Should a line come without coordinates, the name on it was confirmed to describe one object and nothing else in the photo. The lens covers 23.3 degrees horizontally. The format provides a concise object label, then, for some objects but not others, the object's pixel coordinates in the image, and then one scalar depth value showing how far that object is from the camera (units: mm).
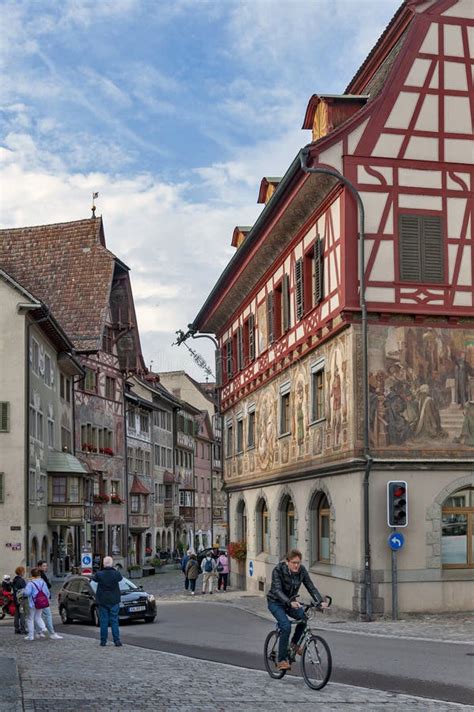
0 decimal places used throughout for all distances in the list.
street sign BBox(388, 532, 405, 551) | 24172
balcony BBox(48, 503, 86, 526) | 52062
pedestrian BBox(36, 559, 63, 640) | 23469
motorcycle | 31831
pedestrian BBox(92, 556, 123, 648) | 20375
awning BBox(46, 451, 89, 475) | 52469
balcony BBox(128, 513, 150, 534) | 72812
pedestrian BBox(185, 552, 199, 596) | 41300
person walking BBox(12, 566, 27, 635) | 26609
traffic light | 24109
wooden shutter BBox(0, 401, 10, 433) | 46156
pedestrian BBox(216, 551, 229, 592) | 42188
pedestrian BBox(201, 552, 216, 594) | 40375
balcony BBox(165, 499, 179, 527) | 86144
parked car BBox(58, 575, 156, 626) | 27828
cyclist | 13734
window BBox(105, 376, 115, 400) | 66500
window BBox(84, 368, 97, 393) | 63344
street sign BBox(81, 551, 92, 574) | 45553
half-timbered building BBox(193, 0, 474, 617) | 24750
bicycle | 13023
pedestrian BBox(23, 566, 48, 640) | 23406
